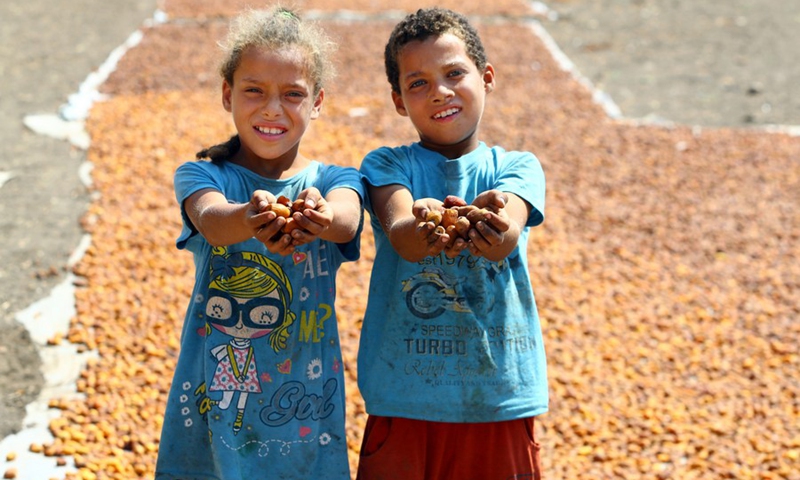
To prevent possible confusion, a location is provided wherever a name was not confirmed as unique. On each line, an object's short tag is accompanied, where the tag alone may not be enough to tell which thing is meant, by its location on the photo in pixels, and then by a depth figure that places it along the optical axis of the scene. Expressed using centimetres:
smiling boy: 267
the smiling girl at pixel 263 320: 265
